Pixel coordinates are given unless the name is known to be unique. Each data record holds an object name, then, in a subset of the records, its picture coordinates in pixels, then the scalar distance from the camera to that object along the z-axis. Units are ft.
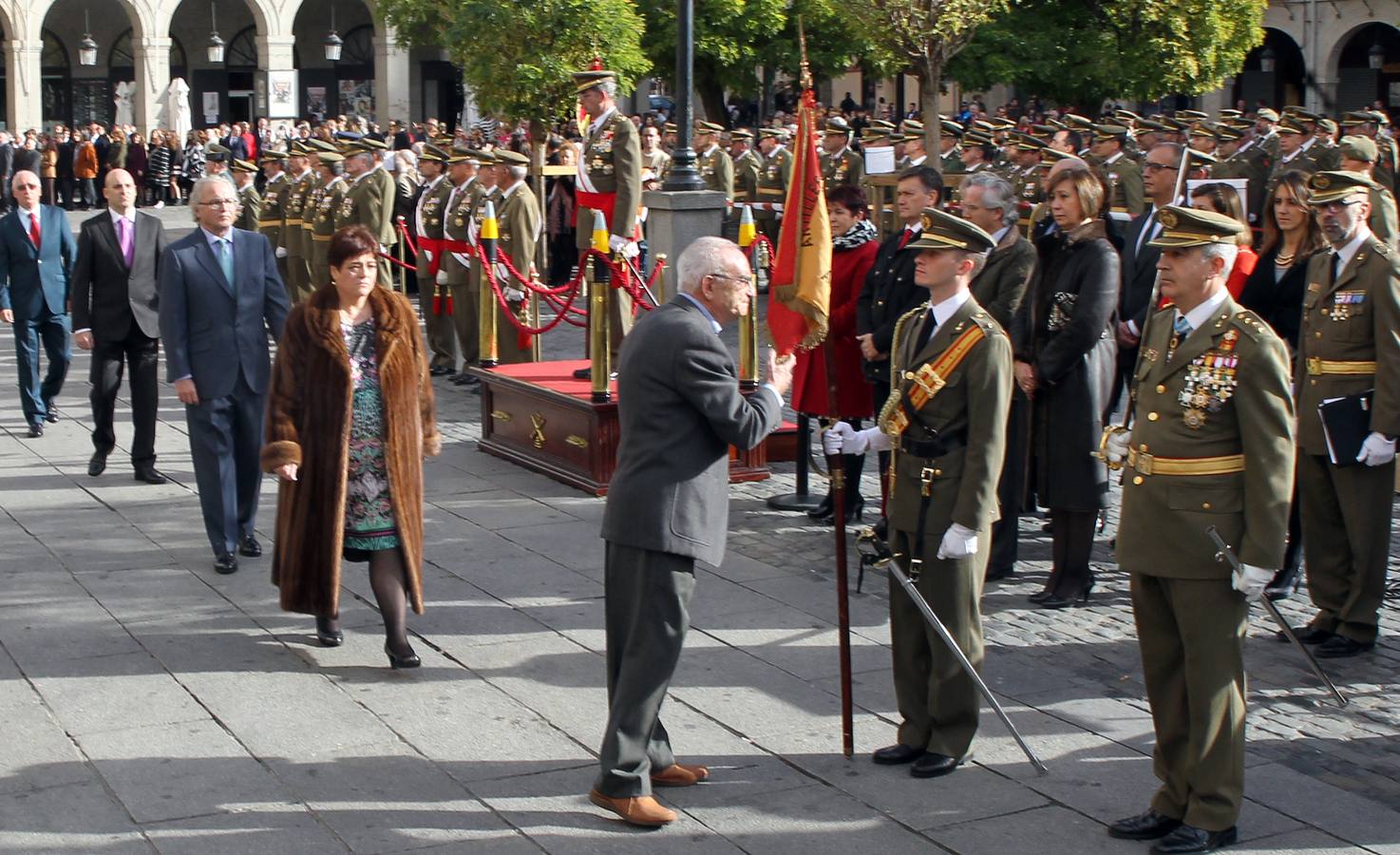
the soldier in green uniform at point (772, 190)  66.74
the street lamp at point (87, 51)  134.10
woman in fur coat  22.08
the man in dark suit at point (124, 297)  33.96
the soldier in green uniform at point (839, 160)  63.46
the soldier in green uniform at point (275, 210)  57.21
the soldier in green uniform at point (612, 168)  38.81
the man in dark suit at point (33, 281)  38.81
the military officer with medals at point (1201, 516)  16.22
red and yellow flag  20.47
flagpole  18.78
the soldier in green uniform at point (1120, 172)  52.85
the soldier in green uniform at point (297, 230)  54.13
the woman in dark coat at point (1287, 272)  24.26
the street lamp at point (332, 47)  136.36
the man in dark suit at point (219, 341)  27.40
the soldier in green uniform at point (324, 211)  50.96
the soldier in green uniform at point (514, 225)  44.47
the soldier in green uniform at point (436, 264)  48.24
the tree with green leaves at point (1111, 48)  82.53
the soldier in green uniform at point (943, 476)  18.08
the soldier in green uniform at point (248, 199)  57.82
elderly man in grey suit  16.93
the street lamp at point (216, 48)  135.74
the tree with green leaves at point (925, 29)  55.62
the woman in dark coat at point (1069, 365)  24.75
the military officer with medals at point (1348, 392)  22.18
